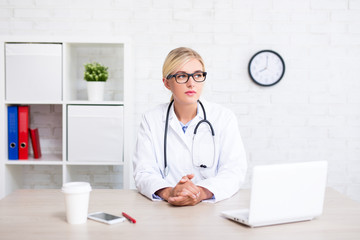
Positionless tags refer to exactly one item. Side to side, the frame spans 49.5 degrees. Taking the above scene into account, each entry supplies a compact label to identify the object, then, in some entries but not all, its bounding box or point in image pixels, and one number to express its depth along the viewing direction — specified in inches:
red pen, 51.2
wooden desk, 47.0
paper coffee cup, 49.7
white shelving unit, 108.6
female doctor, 75.3
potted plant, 110.4
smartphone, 51.4
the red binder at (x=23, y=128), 110.0
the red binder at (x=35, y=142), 112.7
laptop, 47.8
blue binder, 109.7
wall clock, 119.9
